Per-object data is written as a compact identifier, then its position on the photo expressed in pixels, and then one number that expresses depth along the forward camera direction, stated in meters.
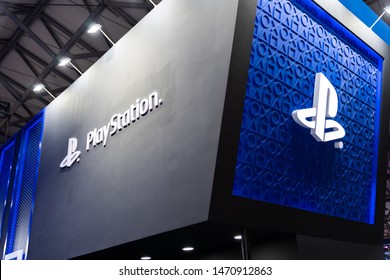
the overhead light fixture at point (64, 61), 10.26
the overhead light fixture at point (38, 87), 14.16
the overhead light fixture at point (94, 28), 9.13
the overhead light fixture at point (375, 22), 8.04
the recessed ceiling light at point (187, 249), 7.34
